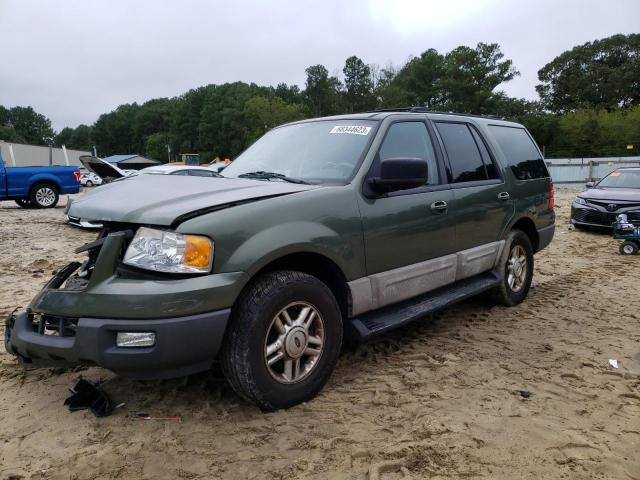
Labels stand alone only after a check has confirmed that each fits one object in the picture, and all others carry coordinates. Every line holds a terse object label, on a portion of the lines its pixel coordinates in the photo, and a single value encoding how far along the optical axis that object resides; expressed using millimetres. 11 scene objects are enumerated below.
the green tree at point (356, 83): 80062
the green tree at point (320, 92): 80688
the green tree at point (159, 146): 113619
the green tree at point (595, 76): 69250
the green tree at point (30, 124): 126688
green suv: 2504
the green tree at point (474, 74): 60812
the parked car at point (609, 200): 9961
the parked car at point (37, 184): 14055
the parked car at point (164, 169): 9797
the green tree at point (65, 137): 141000
